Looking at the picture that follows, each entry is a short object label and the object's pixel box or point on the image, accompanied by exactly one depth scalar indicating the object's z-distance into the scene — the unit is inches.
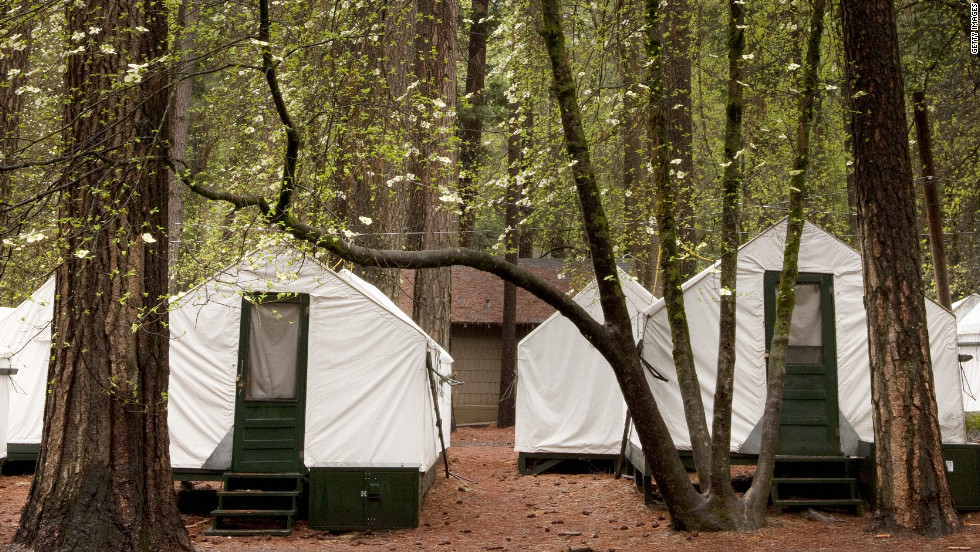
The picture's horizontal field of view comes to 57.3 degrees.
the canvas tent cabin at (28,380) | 431.2
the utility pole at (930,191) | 379.2
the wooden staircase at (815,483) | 345.4
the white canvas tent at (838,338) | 366.9
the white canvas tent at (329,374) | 354.0
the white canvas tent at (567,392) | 466.6
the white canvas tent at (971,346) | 603.8
